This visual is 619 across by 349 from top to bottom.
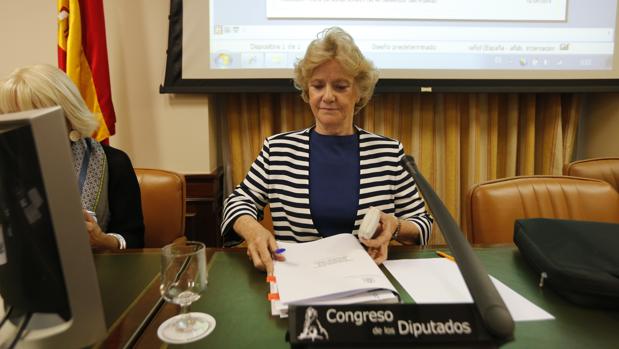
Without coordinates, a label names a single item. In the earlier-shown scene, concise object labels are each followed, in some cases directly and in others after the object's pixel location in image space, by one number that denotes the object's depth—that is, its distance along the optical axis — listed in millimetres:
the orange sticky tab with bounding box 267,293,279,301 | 752
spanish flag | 1917
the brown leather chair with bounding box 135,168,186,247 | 1456
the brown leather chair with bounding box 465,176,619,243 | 1291
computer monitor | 469
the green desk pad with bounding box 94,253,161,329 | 771
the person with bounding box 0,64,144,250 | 1050
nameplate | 551
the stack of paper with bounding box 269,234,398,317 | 721
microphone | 532
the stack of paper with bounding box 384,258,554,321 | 732
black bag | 719
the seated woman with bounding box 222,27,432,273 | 1287
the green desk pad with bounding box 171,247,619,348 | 634
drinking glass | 671
